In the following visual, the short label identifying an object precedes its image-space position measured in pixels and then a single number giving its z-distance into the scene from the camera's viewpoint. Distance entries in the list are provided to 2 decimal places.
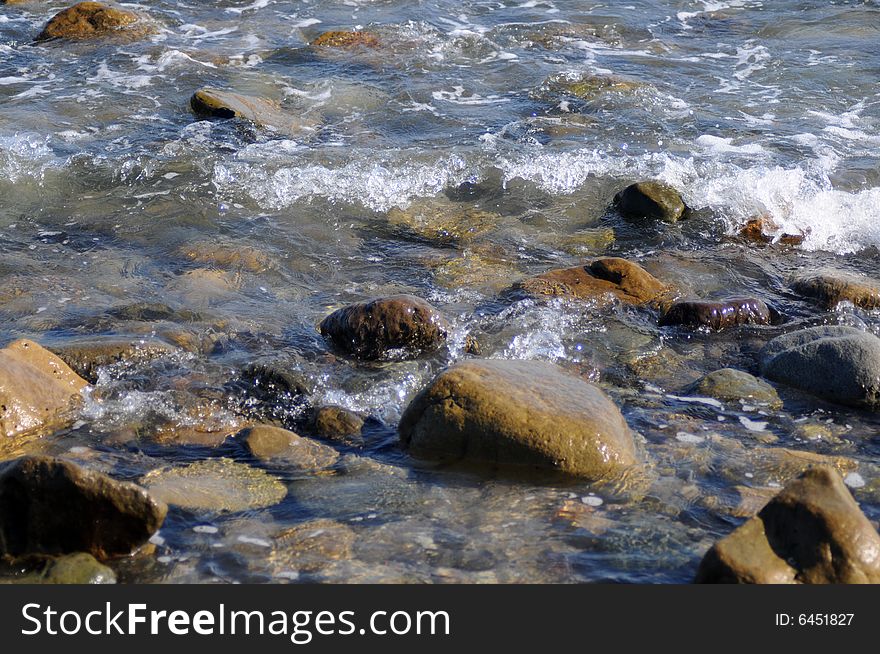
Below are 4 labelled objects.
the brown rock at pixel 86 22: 11.87
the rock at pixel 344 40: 11.86
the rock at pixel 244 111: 9.20
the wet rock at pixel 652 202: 7.66
